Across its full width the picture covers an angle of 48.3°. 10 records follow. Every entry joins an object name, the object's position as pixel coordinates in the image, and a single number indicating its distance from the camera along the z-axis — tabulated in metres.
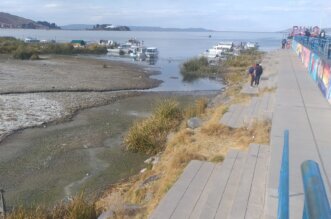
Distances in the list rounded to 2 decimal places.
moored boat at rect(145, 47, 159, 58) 58.86
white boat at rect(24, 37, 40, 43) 82.00
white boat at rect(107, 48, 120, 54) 69.14
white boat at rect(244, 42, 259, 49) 81.62
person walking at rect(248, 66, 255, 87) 18.33
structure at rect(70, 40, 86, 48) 73.00
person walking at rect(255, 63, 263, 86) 18.23
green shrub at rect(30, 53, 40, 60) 50.41
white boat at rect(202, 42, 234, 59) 61.28
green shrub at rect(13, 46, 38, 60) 51.59
